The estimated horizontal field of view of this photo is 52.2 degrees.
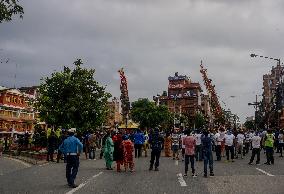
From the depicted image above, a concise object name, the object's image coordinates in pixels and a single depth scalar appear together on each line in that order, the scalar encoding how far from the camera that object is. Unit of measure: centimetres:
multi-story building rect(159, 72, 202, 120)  9215
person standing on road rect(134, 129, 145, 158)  1833
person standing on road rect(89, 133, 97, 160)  1737
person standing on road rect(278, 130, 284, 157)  1895
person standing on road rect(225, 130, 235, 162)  1569
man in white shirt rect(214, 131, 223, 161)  1602
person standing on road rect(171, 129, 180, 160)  1701
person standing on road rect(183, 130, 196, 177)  1072
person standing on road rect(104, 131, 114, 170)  1281
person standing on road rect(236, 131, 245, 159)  1741
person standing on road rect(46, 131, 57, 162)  1533
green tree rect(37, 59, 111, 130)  2356
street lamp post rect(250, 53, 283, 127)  2712
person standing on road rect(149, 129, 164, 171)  1219
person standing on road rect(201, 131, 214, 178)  1056
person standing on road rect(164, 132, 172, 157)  1902
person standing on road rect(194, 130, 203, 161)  1560
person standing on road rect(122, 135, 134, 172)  1235
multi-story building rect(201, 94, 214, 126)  10068
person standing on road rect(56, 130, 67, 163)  1540
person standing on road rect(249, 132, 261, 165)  1419
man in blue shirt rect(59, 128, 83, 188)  863
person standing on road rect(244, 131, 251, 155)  2014
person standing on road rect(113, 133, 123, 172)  1230
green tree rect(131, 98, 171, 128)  6400
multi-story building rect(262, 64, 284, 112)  8598
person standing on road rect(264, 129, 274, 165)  1421
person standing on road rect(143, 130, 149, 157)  1937
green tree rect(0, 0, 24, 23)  775
